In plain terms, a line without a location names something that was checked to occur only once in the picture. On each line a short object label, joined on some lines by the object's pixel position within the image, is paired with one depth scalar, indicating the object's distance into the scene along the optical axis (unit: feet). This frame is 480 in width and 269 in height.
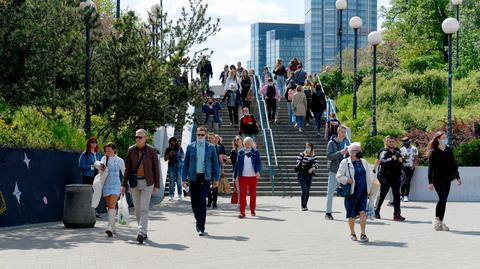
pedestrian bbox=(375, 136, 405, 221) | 62.90
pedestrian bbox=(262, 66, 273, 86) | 125.86
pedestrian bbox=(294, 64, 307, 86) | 124.84
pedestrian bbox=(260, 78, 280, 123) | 112.37
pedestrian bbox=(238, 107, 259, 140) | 94.53
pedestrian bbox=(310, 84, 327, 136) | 108.88
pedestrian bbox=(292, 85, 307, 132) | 108.06
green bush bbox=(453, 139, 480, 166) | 90.17
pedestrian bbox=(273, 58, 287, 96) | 125.70
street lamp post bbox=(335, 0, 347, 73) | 145.31
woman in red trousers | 64.44
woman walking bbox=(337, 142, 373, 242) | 46.93
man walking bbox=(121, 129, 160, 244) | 47.19
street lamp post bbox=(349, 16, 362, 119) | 124.20
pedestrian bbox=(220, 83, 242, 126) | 111.75
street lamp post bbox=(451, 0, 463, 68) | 157.42
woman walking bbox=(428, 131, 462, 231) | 53.47
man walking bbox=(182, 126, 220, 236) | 49.78
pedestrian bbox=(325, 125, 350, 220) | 62.28
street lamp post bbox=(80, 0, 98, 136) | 71.15
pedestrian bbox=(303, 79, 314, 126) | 112.68
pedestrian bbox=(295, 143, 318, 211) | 69.41
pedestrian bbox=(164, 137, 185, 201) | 81.71
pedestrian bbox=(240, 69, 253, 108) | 113.09
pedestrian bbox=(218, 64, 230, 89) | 125.29
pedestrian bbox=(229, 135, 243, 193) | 67.65
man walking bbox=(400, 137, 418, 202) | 81.68
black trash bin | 55.01
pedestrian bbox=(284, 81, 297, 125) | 116.47
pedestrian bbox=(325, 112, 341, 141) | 98.89
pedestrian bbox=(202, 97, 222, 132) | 106.93
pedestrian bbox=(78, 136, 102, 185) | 60.90
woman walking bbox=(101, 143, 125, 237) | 51.16
